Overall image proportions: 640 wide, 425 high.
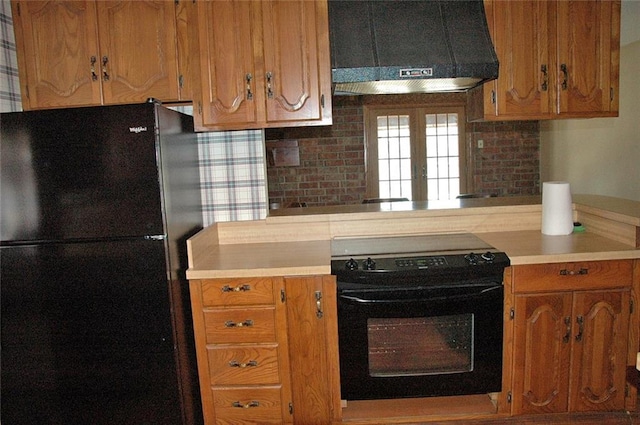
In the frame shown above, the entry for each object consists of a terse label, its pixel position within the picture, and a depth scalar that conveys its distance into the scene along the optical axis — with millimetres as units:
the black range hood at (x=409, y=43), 2057
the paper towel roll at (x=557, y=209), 2260
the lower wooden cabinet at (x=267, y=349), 1976
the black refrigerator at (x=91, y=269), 1820
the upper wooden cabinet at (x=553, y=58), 2184
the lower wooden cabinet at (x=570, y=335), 1977
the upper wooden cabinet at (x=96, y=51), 2109
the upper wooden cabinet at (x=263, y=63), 2105
